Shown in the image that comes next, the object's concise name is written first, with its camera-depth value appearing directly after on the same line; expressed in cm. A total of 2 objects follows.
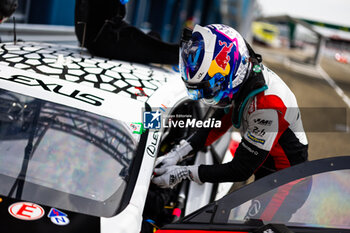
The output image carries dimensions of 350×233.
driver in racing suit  190
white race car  164
